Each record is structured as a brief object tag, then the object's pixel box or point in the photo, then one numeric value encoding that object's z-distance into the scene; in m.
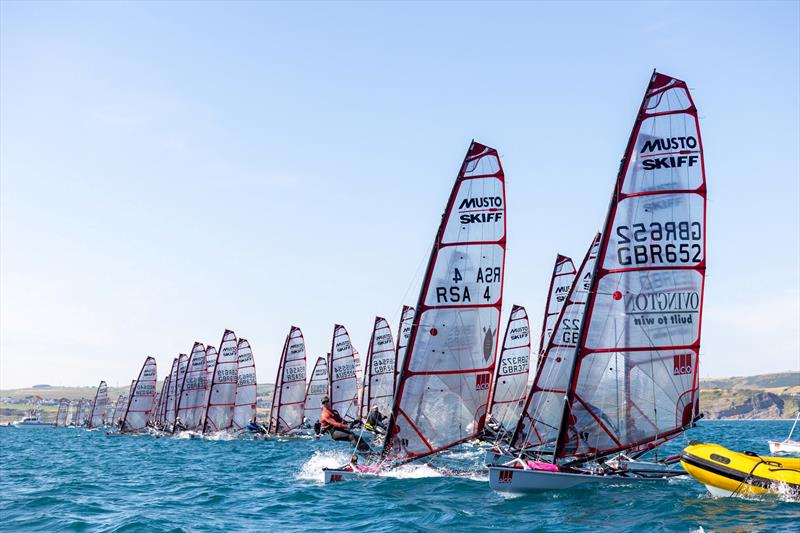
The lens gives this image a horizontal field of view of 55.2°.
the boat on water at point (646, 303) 20.86
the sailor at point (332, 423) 27.22
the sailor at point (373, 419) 27.67
